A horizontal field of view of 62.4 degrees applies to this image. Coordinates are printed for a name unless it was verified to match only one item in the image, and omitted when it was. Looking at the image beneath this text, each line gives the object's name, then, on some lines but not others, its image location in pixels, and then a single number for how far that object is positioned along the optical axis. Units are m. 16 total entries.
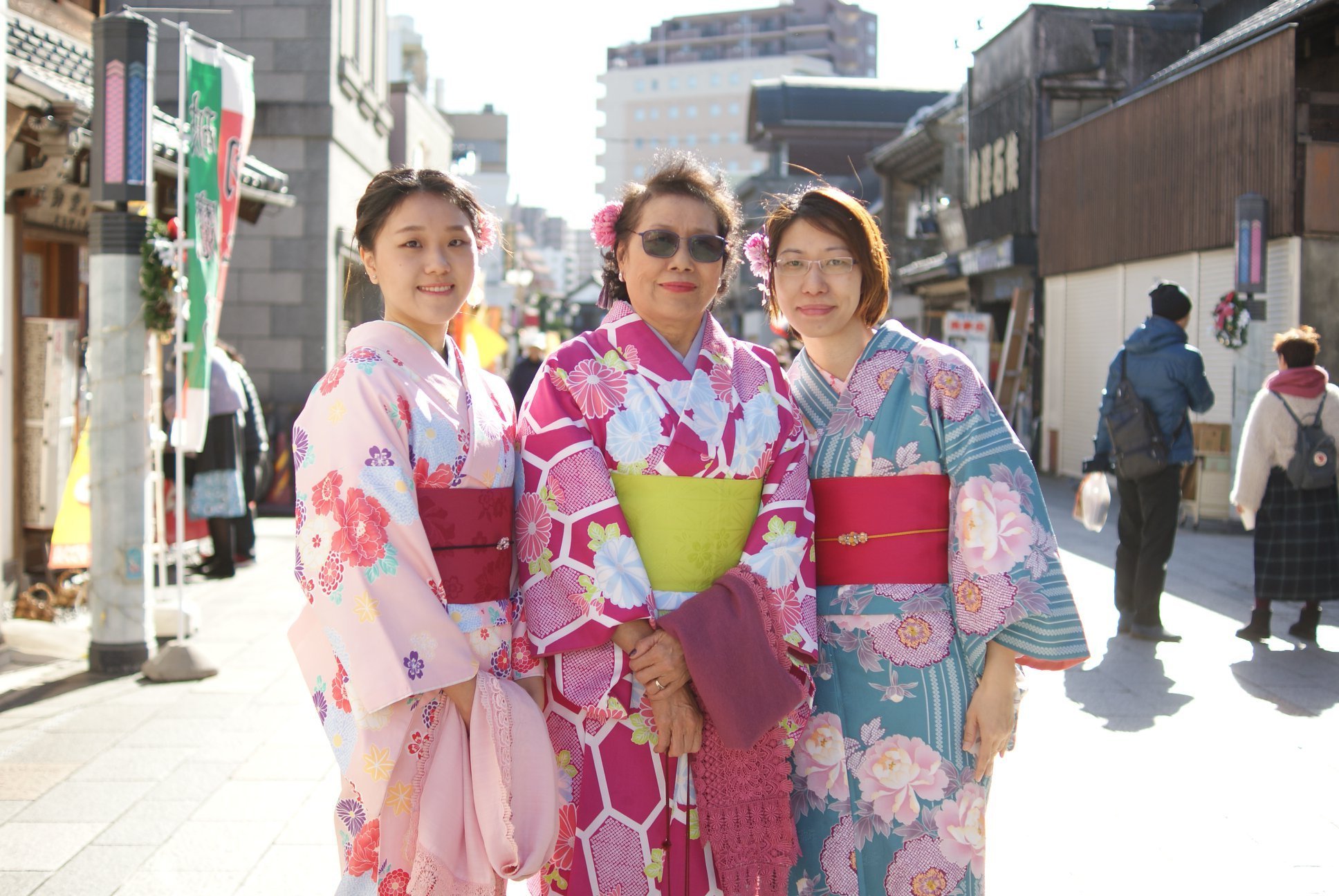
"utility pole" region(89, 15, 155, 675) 5.58
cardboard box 10.77
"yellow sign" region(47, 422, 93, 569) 6.60
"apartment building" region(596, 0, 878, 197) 72.94
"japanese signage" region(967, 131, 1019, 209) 17.62
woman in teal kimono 2.50
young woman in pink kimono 2.31
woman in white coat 6.18
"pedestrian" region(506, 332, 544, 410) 13.62
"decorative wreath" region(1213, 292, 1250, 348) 10.86
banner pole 5.65
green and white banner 5.80
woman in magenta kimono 2.40
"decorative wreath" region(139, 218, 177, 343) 5.70
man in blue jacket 6.40
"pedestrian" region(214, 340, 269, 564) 8.91
